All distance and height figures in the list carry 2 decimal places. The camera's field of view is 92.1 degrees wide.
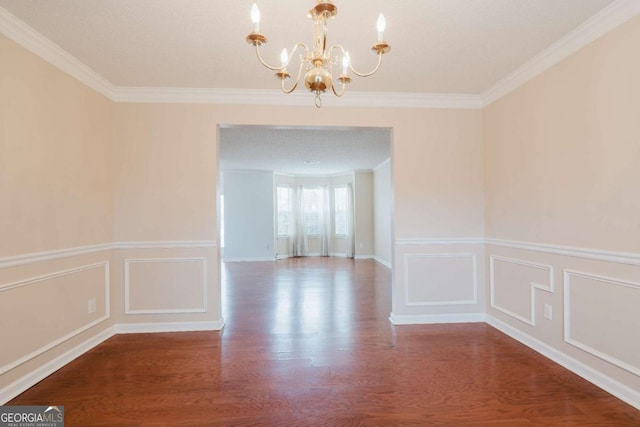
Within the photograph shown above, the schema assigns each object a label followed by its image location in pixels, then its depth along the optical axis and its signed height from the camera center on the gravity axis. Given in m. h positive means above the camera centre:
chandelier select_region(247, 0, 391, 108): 1.35 +0.80
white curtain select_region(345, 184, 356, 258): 9.02 -0.32
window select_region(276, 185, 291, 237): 9.33 +0.28
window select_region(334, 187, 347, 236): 9.45 +0.17
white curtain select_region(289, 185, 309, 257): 9.53 -0.31
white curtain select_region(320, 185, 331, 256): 9.57 -0.17
